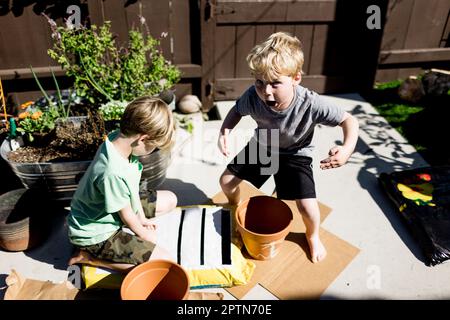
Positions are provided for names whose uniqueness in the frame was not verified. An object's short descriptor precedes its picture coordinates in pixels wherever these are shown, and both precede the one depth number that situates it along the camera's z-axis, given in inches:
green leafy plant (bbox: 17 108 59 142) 116.6
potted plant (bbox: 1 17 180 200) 109.3
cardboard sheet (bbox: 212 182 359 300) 92.7
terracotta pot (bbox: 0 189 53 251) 98.5
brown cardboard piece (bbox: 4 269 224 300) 87.0
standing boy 83.5
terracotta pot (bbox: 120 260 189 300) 80.6
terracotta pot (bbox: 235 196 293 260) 92.0
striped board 92.8
